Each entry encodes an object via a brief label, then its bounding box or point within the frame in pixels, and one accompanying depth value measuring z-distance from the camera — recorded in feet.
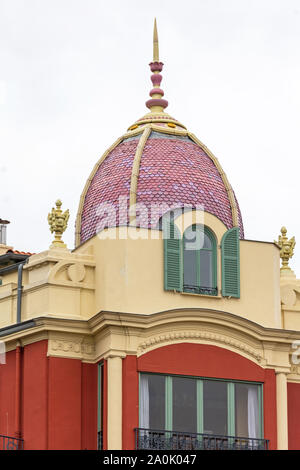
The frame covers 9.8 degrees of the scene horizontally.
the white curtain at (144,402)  136.67
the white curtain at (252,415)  140.46
